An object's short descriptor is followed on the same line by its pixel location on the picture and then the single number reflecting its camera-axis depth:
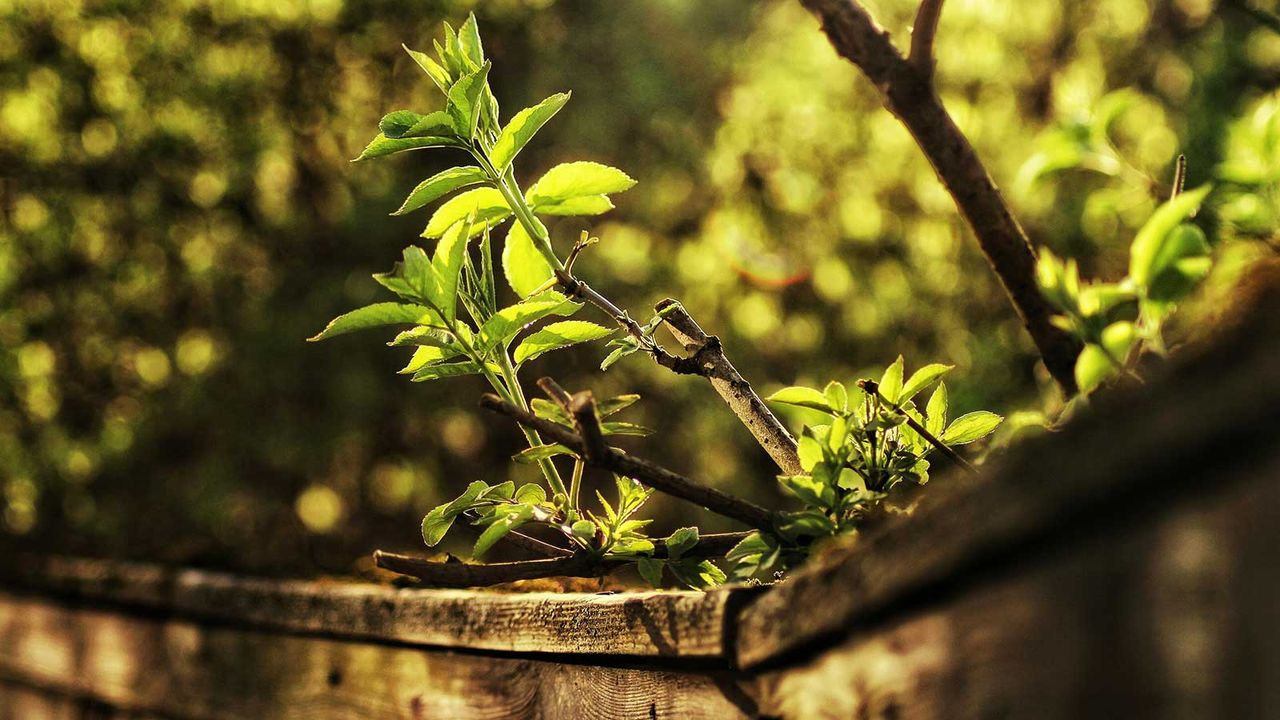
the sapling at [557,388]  1.52
